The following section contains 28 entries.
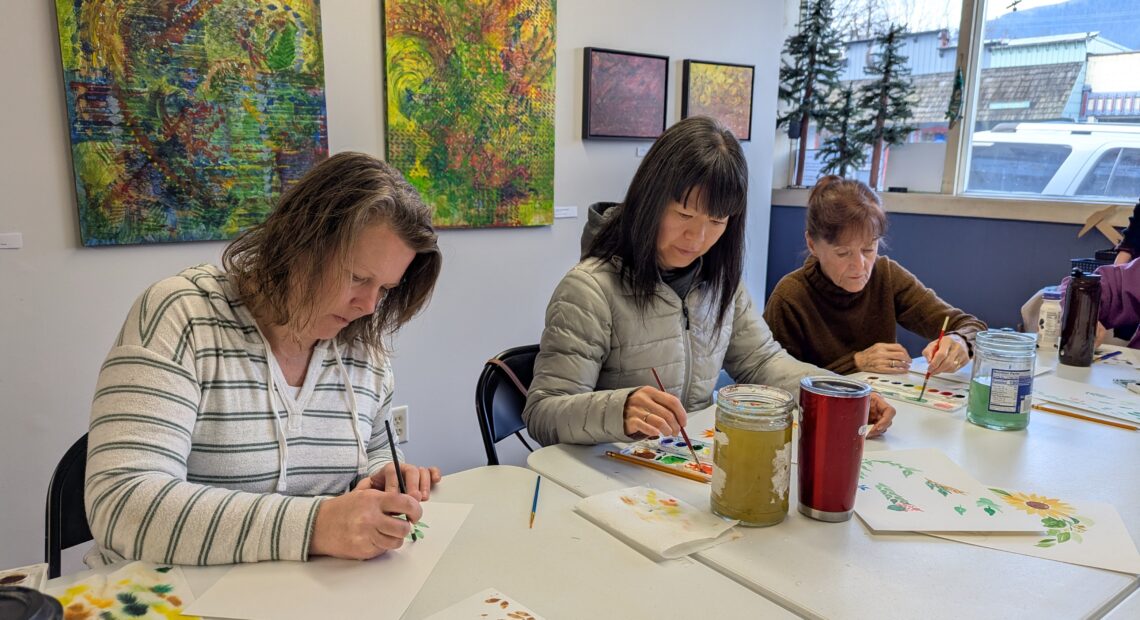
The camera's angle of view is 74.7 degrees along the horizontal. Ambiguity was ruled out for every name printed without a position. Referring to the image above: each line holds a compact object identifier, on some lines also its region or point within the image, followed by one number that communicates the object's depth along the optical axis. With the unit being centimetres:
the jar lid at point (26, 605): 59
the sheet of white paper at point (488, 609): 77
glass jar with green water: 136
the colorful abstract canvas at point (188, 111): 194
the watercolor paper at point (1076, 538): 92
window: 308
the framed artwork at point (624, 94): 303
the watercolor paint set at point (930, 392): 156
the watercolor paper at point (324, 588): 77
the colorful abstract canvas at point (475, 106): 254
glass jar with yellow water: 94
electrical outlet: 266
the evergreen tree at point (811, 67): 386
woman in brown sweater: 203
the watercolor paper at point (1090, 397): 151
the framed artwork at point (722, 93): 338
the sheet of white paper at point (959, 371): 177
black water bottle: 184
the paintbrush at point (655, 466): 114
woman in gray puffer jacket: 142
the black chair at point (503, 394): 142
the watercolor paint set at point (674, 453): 118
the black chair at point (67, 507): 102
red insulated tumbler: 96
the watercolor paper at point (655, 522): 92
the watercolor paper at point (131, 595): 75
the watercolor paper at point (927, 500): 99
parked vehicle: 306
